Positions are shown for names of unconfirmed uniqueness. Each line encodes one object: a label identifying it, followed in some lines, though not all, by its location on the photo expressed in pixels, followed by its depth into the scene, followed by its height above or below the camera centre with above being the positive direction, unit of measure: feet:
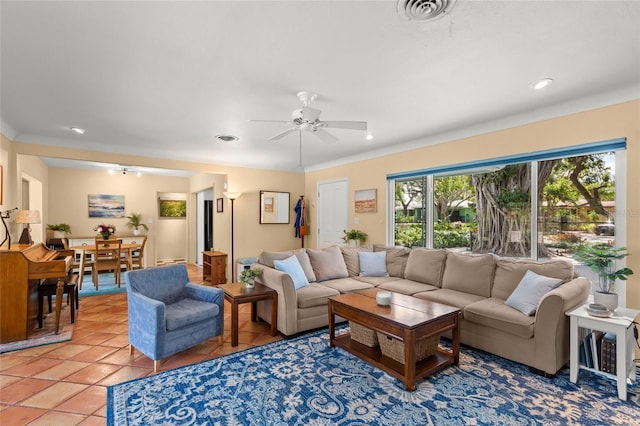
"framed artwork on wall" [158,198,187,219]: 26.21 +0.55
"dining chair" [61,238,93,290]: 17.12 -3.09
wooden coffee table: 7.61 -3.09
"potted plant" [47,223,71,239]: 21.47 -1.14
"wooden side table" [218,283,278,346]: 10.19 -2.91
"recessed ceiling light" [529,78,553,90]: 8.36 +3.71
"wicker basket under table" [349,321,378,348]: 9.34 -3.82
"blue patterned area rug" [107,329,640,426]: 6.49 -4.40
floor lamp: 18.73 +1.02
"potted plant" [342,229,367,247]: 17.53 -1.29
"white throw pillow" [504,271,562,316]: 8.91 -2.39
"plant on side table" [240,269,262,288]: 11.25 -2.37
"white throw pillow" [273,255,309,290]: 11.85 -2.22
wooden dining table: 17.51 -2.17
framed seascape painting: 23.43 +0.69
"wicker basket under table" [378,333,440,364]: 8.38 -3.80
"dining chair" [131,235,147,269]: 20.31 -3.24
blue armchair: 8.46 -3.01
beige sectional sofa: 8.23 -2.91
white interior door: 19.15 +0.20
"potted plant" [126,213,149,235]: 24.39 -0.63
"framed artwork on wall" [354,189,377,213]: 17.08 +0.79
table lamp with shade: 11.68 -0.10
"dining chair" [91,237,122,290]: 17.62 -2.72
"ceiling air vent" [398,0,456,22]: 5.34 +3.75
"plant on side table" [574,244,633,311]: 8.22 -1.47
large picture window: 9.80 +0.41
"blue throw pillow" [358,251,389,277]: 14.39 -2.41
